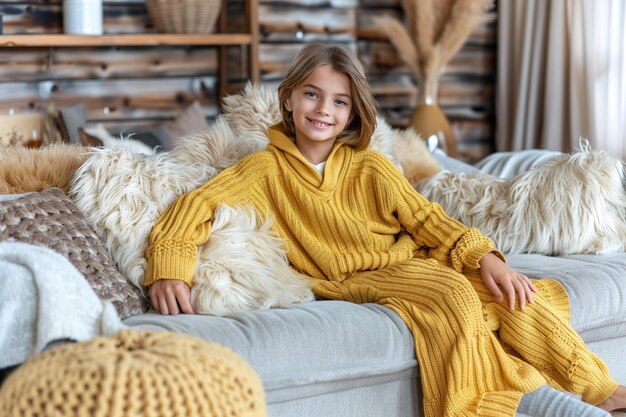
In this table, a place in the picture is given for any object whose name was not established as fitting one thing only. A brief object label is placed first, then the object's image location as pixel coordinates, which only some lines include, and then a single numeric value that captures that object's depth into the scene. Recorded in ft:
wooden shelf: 11.61
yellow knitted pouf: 4.58
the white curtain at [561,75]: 12.67
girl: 6.43
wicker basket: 12.67
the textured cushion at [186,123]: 12.09
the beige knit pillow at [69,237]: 6.29
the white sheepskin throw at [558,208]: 8.34
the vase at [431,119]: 13.62
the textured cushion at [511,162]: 10.02
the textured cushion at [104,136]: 10.73
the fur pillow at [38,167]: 7.02
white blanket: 5.49
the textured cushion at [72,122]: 11.39
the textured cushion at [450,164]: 10.01
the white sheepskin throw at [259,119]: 8.37
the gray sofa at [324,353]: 6.05
